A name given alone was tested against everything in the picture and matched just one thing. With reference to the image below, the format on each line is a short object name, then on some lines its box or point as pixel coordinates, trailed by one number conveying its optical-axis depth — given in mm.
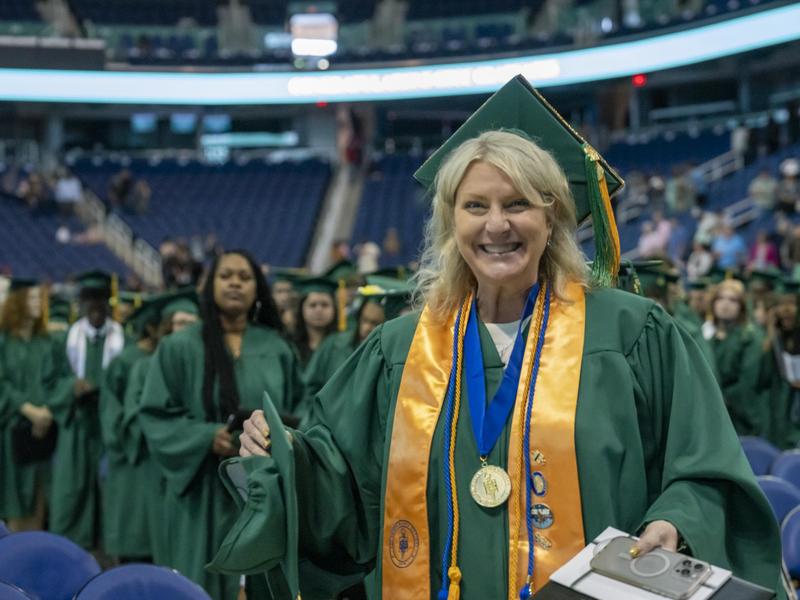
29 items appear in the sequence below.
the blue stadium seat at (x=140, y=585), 3043
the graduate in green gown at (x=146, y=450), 5351
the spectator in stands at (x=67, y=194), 20516
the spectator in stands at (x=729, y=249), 11727
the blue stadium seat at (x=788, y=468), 4930
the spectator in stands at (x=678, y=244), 13688
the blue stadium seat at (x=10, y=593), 2881
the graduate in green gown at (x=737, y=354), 7367
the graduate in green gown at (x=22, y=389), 6867
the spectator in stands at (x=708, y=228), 12961
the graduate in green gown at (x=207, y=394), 4594
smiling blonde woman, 2096
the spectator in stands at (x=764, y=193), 14297
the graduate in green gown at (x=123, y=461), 6070
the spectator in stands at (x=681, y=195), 16109
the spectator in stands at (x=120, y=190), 21172
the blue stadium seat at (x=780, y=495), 4297
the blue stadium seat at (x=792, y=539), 4125
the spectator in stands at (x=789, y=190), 13312
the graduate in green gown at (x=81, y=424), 6844
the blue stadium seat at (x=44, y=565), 3455
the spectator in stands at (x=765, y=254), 11547
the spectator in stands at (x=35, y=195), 20422
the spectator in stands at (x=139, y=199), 21047
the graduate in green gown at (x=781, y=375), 6988
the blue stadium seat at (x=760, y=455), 5223
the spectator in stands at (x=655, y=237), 13773
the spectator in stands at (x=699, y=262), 11625
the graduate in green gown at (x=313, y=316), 6285
